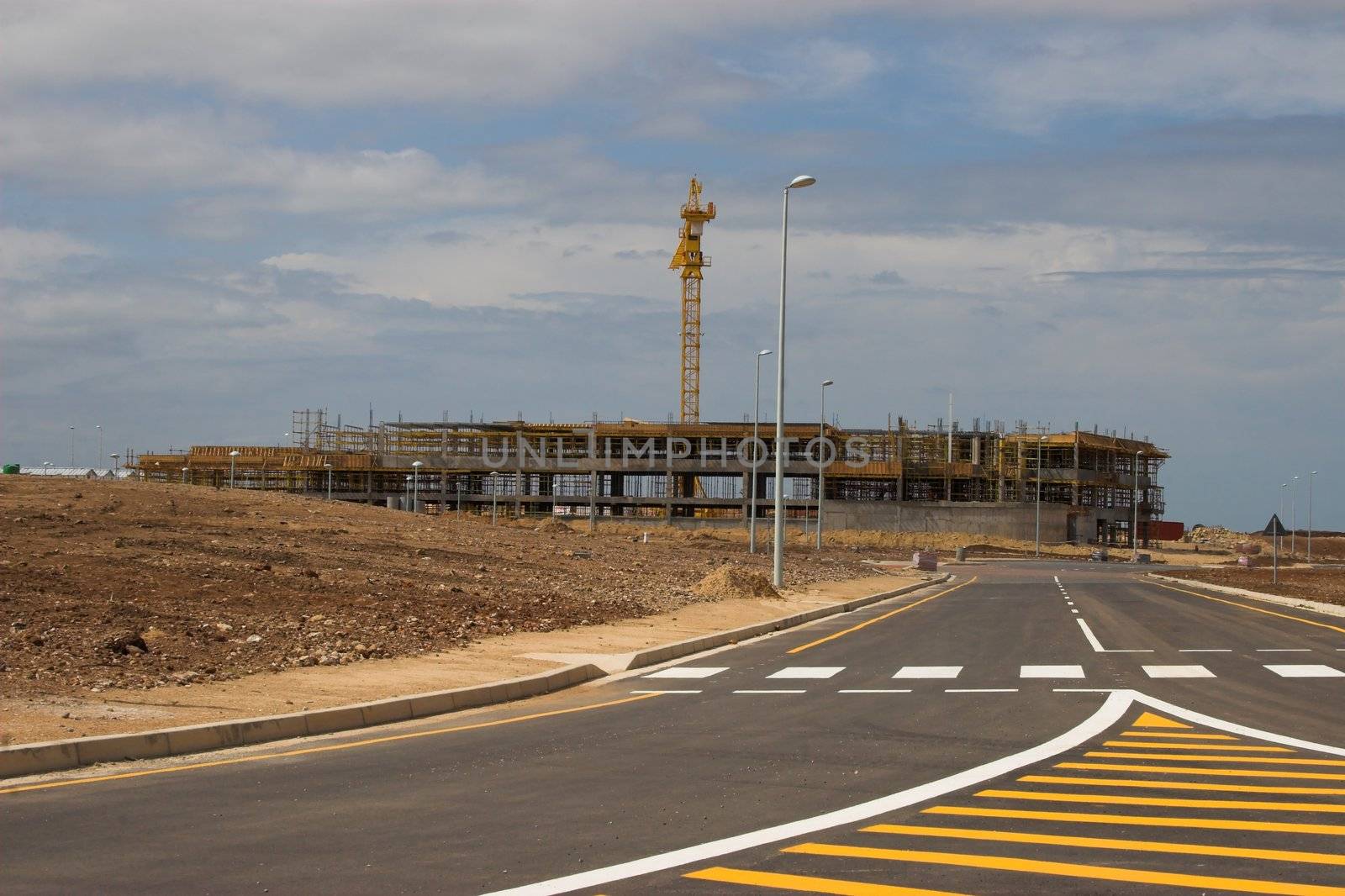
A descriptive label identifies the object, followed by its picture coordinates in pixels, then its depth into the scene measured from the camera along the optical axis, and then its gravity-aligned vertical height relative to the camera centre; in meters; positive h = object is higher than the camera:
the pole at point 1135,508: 98.76 -4.07
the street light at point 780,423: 36.06 +0.86
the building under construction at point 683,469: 120.94 -1.60
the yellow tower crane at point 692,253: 141.88 +20.57
